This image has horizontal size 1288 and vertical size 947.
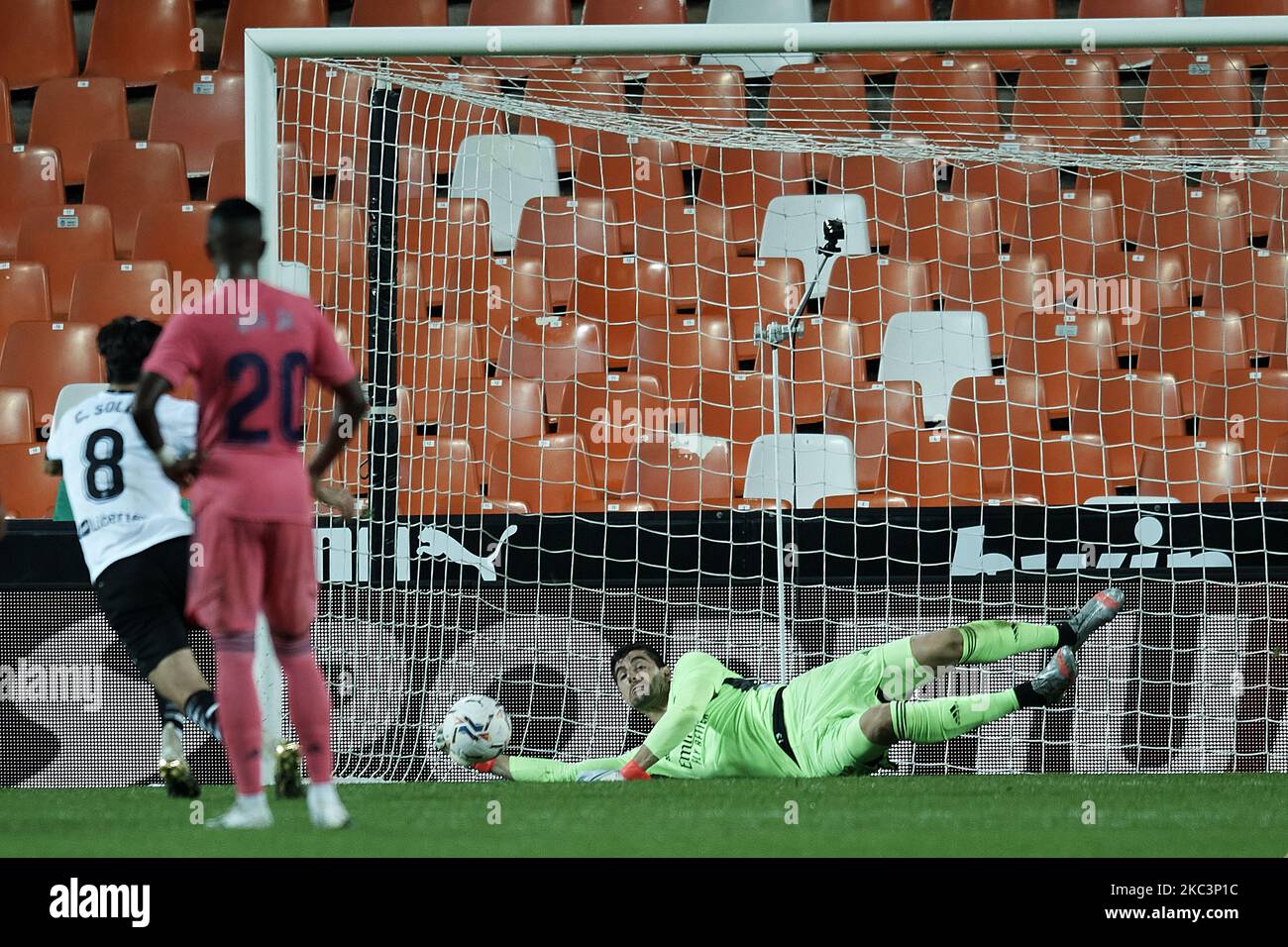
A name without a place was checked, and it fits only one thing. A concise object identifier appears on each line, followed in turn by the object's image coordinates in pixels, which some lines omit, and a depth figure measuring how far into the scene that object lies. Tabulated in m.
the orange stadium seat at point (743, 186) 15.87
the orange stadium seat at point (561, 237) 15.80
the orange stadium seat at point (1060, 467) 13.35
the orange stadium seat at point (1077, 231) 15.59
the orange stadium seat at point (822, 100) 16.20
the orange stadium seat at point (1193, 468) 13.24
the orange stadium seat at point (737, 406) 13.83
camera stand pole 10.65
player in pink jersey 6.48
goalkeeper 10.27
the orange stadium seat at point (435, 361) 14.11
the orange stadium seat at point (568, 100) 15.69
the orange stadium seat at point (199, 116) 17.53
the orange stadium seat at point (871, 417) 13.61
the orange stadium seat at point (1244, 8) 16.45
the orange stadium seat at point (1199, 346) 14.74
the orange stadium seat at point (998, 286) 15.30
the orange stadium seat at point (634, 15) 17.48
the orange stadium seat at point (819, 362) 14.30
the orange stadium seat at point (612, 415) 13.68
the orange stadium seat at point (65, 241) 16.30
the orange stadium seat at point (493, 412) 13.87
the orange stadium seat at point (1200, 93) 16.12
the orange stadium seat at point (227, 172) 16.20
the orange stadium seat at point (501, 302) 15.27
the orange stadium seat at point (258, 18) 17.47
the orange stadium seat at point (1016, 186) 15.89
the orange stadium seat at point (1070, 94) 16.52
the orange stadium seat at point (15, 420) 14.44
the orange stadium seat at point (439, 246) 15.12
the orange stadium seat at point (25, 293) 15.82
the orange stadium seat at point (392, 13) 17.50
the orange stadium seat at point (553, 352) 14.78
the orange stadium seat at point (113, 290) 15.09
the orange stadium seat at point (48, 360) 14.75
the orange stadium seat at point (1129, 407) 14.27
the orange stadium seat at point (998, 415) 13.59
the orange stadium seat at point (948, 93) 16.08
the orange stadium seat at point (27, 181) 17.00
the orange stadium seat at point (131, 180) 16.70
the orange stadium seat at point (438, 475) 12.57
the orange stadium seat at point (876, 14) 17.17
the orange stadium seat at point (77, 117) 17.69
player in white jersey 8.02
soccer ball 10.39
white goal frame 9.69
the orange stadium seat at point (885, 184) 16.17
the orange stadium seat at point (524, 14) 17.58
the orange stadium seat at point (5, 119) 17.52
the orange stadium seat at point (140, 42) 18.44
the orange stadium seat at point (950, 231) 15.55
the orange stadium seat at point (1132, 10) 16.95
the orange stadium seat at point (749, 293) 15.00
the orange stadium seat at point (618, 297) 15.43
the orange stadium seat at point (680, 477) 13.17
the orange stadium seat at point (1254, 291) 15.18
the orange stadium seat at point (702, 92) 15.89
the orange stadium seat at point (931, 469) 13.05
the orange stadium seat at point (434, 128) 15.22
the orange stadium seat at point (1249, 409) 14.11
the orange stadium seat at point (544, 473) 13.27
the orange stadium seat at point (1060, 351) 14.62
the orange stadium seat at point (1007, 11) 17.19
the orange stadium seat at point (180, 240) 15.81
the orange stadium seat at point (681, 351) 14.77
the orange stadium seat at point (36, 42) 18.42
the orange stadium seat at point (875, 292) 15.00
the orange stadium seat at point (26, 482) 13.67
